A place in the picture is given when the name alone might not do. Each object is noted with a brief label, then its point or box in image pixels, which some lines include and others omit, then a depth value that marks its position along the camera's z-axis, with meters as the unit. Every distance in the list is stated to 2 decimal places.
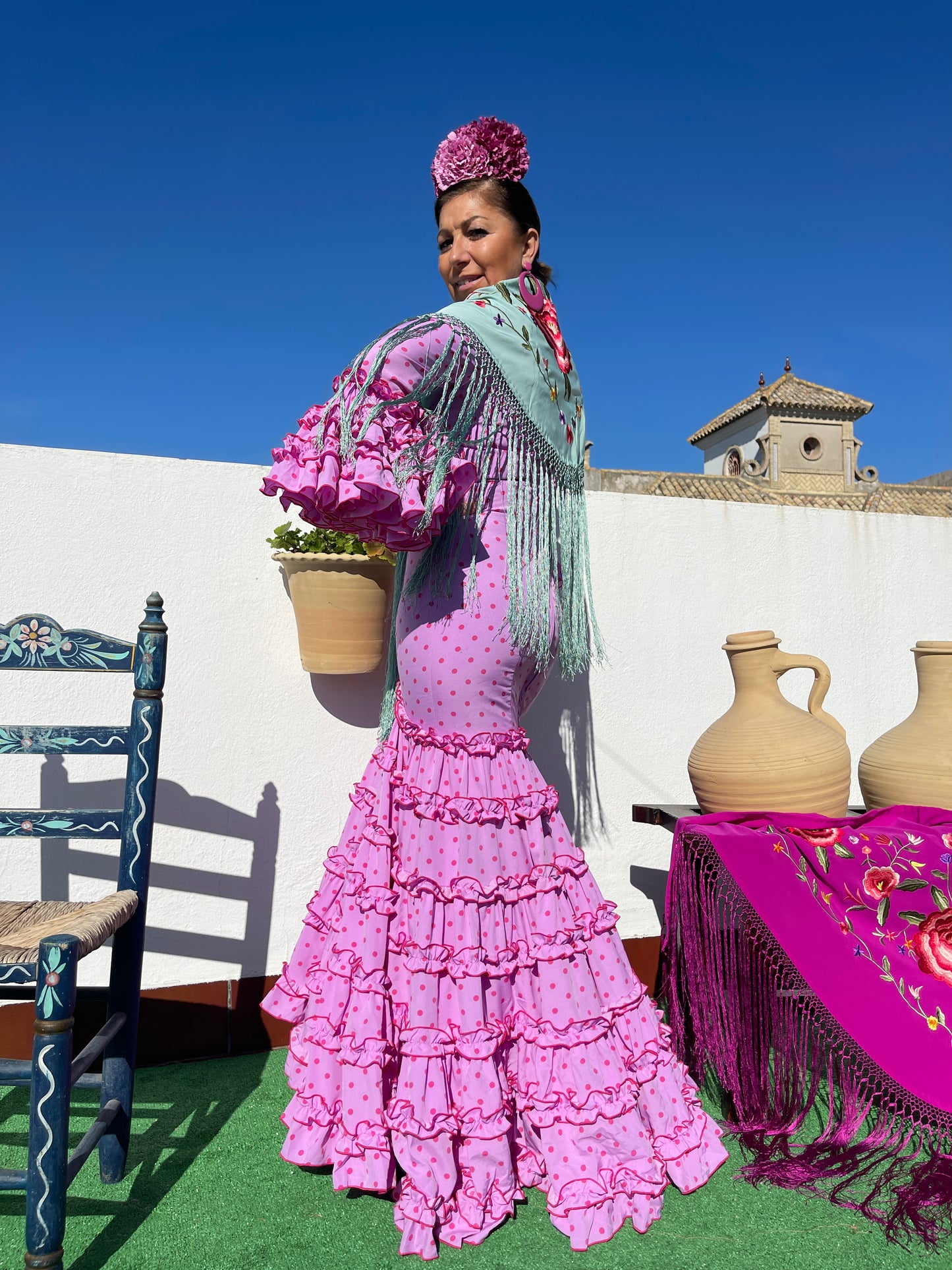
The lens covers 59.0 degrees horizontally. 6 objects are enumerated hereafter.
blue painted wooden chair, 1.20
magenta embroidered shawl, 1.41
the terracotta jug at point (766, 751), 1.73
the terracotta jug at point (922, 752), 1.82
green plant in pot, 1.81
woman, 1.27
